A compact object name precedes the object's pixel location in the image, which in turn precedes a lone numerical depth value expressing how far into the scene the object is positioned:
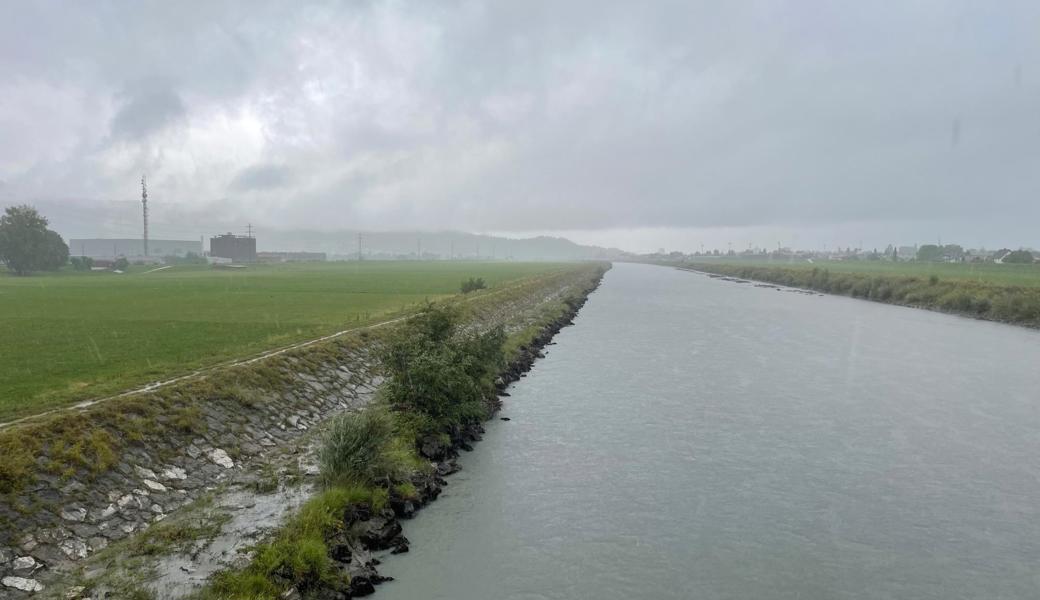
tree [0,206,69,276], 96.50
